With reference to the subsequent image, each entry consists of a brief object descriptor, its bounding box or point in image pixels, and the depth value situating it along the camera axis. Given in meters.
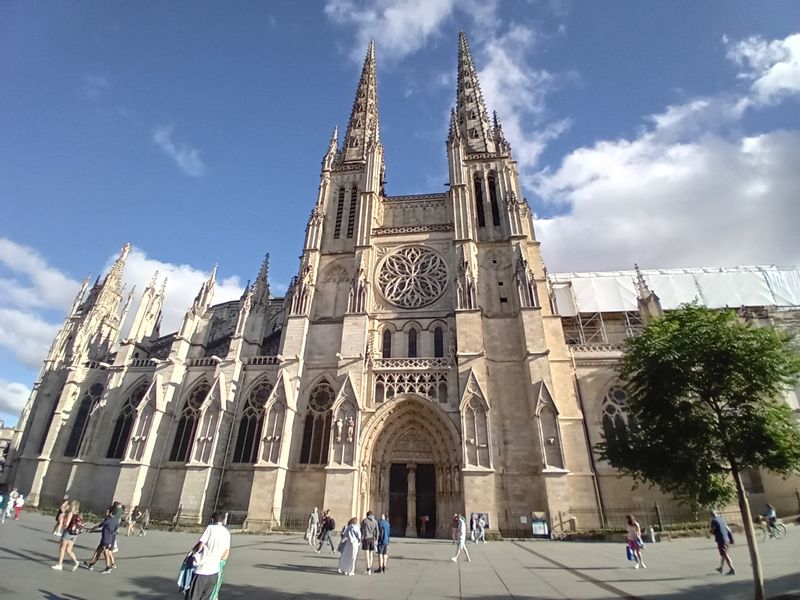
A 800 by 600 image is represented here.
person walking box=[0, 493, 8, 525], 14.02
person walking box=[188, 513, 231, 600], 4.17
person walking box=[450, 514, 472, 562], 10.03
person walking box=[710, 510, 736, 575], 7.57
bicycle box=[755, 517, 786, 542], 13.01
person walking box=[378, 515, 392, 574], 8.47
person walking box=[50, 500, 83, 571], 7.19
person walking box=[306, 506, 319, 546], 14.35
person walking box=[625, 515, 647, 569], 8.64
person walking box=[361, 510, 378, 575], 8.63
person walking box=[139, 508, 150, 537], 15.23
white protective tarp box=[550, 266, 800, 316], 27.66
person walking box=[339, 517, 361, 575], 8.13
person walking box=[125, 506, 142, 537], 14.84
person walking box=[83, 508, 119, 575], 7.23
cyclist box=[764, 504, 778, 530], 13.14
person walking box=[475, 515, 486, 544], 14.98
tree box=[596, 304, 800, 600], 7.16
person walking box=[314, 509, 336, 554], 12.16
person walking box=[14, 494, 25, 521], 16.91
